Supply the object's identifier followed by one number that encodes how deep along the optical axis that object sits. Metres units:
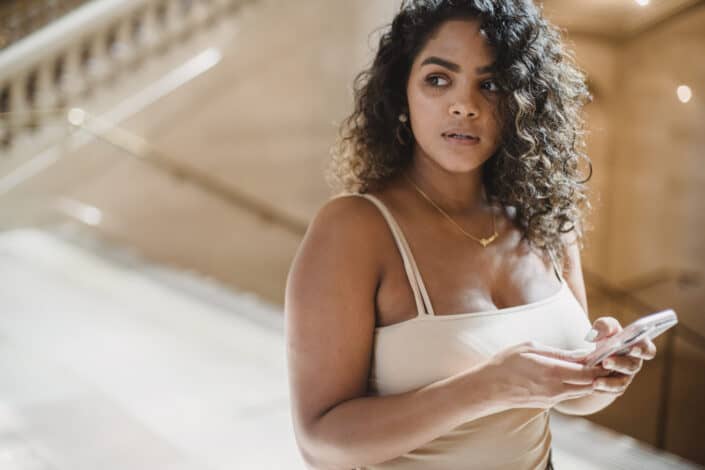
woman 1.33
